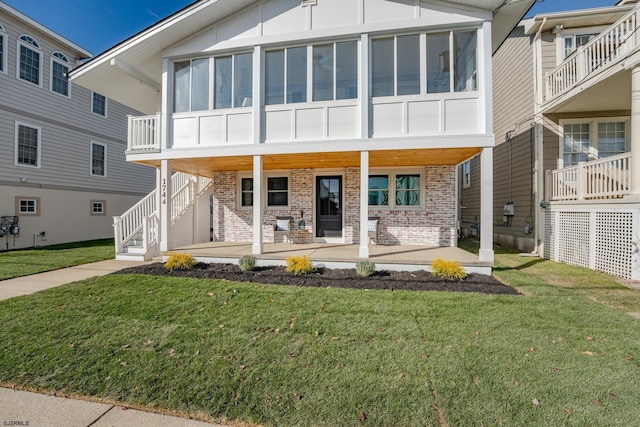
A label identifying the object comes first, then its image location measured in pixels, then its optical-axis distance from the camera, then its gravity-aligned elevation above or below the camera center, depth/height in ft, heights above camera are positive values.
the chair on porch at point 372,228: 28.43 -1.65
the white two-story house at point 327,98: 21.65 +9.52
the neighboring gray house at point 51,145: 35.94 +9.92
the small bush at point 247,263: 21.94 -4.06
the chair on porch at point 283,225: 30.12 -1.44
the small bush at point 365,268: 19.99 -4.08
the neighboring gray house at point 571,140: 21.63 +7.83
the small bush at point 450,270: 18.95 -4.00
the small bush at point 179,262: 22.15 -4.06
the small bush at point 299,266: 20.57 -3.99
